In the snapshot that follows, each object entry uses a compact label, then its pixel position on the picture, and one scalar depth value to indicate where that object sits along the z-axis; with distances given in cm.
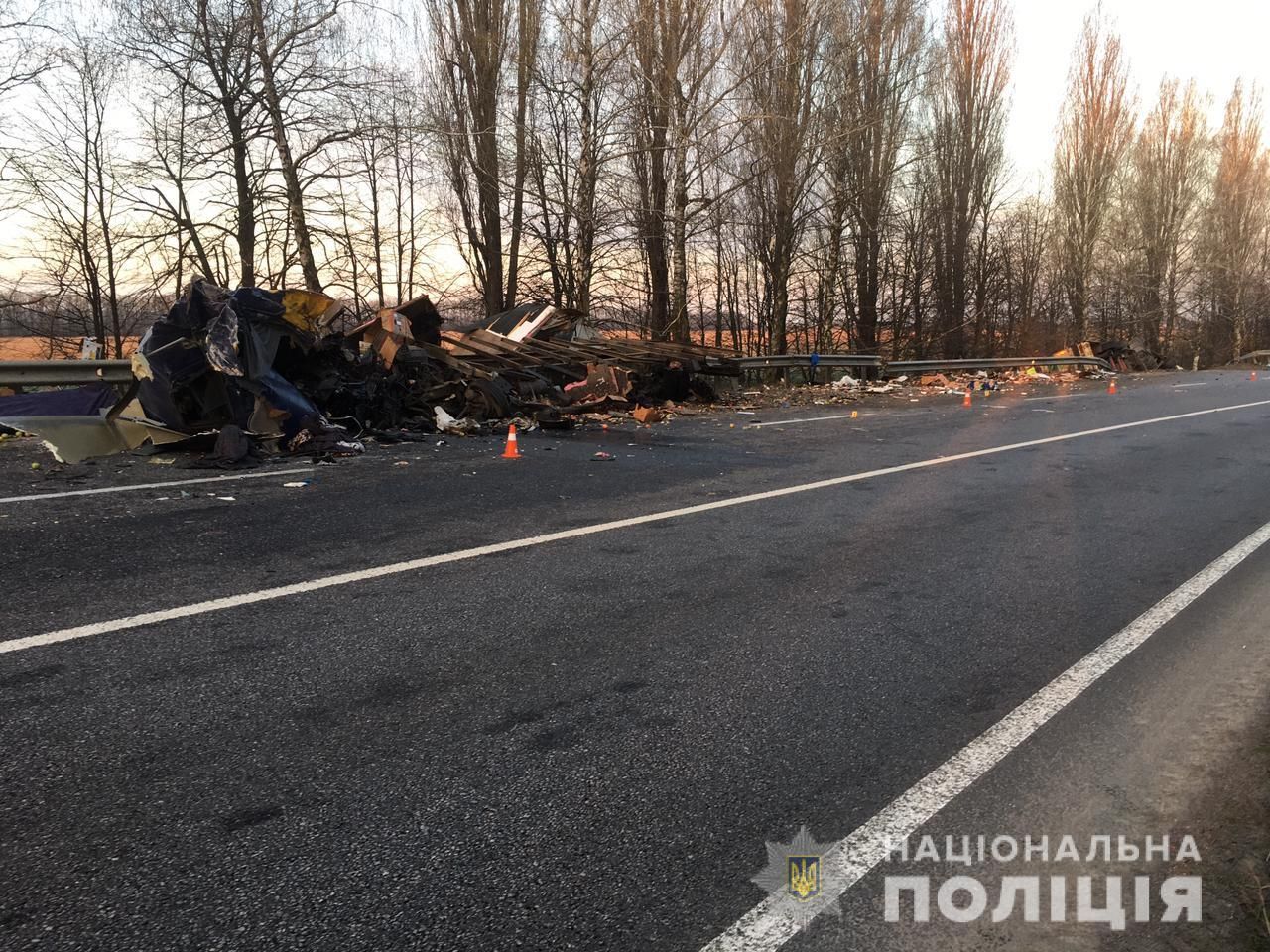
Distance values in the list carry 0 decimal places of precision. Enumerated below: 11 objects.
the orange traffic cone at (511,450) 877
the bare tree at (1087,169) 3606
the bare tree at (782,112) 2019
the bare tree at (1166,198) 4384
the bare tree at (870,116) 2225
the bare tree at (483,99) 1912
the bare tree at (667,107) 1839
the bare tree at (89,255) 2056
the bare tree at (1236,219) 4650
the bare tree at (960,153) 2880
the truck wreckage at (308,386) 852
